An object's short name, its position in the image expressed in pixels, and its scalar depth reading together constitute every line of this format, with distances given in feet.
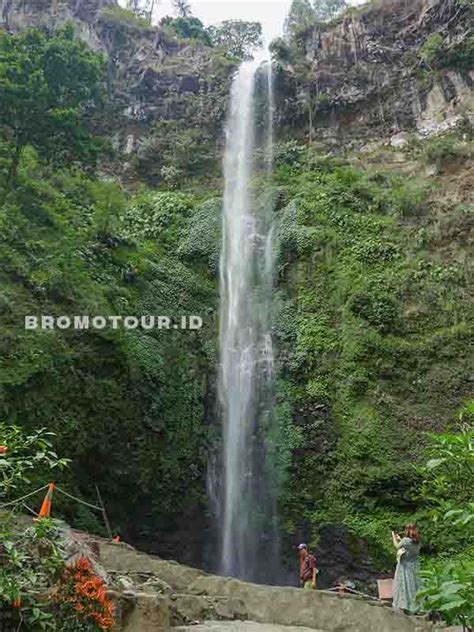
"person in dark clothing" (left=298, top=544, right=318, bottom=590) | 30.23
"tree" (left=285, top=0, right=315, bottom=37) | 105.29
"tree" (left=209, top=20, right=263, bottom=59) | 110.22
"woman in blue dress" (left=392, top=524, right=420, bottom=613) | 24.14
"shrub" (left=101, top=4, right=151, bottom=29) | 87.15
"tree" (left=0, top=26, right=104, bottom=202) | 44.98
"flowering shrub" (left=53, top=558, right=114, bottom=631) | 14.11
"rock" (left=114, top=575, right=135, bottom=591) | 19.53
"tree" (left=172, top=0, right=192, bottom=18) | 115.75
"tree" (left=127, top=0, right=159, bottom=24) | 112.23
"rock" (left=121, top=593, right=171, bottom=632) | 16.56
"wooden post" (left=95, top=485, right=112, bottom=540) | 35.91
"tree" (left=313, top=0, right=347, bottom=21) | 121.91
